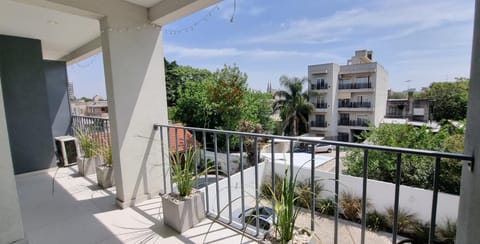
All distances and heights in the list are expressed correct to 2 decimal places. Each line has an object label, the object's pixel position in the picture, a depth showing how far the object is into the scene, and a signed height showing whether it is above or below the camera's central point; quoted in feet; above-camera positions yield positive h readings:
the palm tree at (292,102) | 69.56 +0.07
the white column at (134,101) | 7.14 +0.16
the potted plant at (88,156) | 11.16 -2.61
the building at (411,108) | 61.36 -2.63
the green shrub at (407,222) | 20.11 -11.37
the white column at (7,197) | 4.87 -2.05
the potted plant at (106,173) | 9.43 -2.95
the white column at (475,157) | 2.74 -0.74
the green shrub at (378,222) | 21.58 -12.17
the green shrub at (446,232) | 17.79 -11.22
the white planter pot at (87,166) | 11.13 -3.06
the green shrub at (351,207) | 21.79 -10.64
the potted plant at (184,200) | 6.06 -2.74
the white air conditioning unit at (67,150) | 12.70 -2.55
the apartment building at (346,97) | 68.80 +1.47
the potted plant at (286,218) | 4.06 -2.19
